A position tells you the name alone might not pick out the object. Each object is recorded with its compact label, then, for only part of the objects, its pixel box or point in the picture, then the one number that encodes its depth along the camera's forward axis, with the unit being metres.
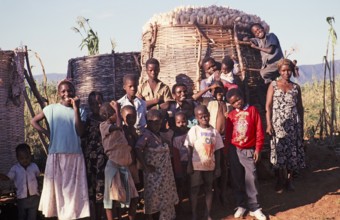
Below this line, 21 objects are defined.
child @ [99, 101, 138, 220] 4.57
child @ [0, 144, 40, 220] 5.14
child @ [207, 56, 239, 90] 5.87
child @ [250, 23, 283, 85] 6.39
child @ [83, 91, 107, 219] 5.06
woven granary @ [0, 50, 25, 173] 6.09
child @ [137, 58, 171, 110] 5.70
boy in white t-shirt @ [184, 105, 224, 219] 4.98
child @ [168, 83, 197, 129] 5.51
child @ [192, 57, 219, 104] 5.72
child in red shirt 5.12
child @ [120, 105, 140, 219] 4.79
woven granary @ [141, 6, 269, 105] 6.49
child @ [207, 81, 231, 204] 5.57
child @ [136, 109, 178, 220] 4.81
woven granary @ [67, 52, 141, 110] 7.79
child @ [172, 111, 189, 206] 5.25
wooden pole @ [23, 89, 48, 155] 5.94
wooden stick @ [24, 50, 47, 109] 5.91
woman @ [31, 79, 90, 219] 4.56
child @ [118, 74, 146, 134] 5.32
